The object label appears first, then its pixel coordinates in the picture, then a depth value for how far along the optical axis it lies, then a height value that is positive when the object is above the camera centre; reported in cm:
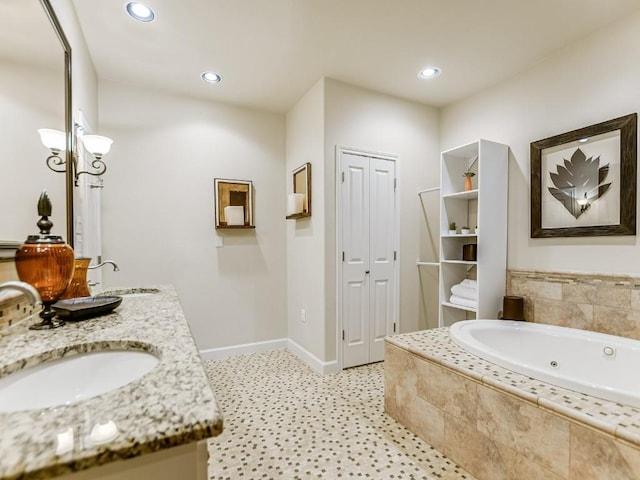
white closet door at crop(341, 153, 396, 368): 293 -19
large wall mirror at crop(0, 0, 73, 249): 106 +52
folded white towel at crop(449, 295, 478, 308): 266 -58
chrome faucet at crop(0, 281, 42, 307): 76 -12
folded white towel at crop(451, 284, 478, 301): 268 -49
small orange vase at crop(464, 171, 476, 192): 278 +49
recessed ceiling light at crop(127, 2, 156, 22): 193 +145
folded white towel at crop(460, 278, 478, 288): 272 -42
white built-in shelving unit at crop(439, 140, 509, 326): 261 +13
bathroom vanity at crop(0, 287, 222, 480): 44 -31
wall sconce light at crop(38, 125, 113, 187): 138 +48
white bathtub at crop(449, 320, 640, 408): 159 -74
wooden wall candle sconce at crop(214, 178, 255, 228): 317 +37
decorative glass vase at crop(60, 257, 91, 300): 159 -23
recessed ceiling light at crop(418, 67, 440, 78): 267 +144
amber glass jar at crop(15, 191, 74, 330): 111 -9
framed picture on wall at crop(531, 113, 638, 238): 203 +39
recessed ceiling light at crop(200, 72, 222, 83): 270 +142
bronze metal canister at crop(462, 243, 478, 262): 266 -14
